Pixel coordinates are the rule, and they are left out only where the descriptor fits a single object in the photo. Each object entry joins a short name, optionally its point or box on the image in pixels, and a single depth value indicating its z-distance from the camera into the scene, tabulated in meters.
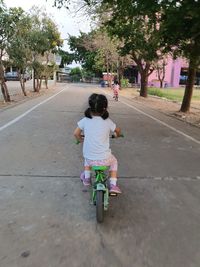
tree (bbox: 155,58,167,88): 24.36
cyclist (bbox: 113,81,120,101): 14.57
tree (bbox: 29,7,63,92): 15.94
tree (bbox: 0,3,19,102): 10.45
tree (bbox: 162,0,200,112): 5.84
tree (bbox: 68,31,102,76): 38.16
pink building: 33.71
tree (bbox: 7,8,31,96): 12.02
